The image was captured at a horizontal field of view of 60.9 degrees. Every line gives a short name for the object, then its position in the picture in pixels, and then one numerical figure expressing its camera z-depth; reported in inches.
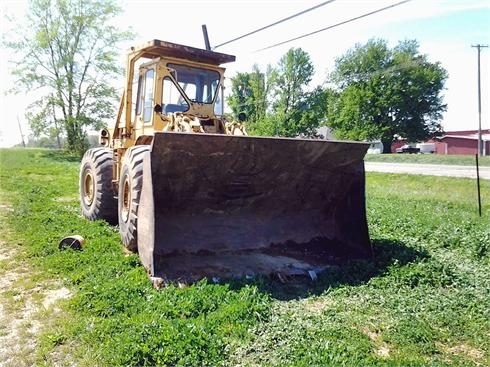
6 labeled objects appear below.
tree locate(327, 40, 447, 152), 1742.1
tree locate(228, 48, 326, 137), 1721.2
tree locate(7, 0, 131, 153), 1159.6
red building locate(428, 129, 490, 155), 2023.9
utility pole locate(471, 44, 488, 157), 1190.3
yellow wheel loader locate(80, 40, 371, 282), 186.4
